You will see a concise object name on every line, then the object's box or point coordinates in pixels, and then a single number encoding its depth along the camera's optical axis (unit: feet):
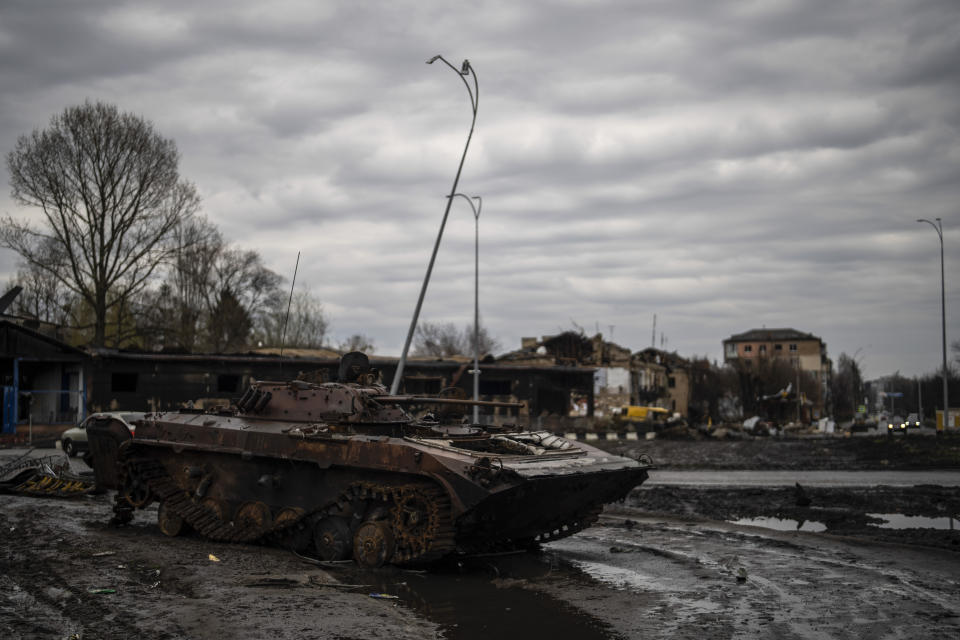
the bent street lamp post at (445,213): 59.47
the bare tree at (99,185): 120.67
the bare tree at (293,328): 184.75
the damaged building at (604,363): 185.78
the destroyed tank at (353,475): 33.55
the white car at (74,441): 88.99
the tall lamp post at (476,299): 100.48
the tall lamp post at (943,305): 129.39
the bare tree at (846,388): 307.99
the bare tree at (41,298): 149.01
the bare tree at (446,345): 287.46
